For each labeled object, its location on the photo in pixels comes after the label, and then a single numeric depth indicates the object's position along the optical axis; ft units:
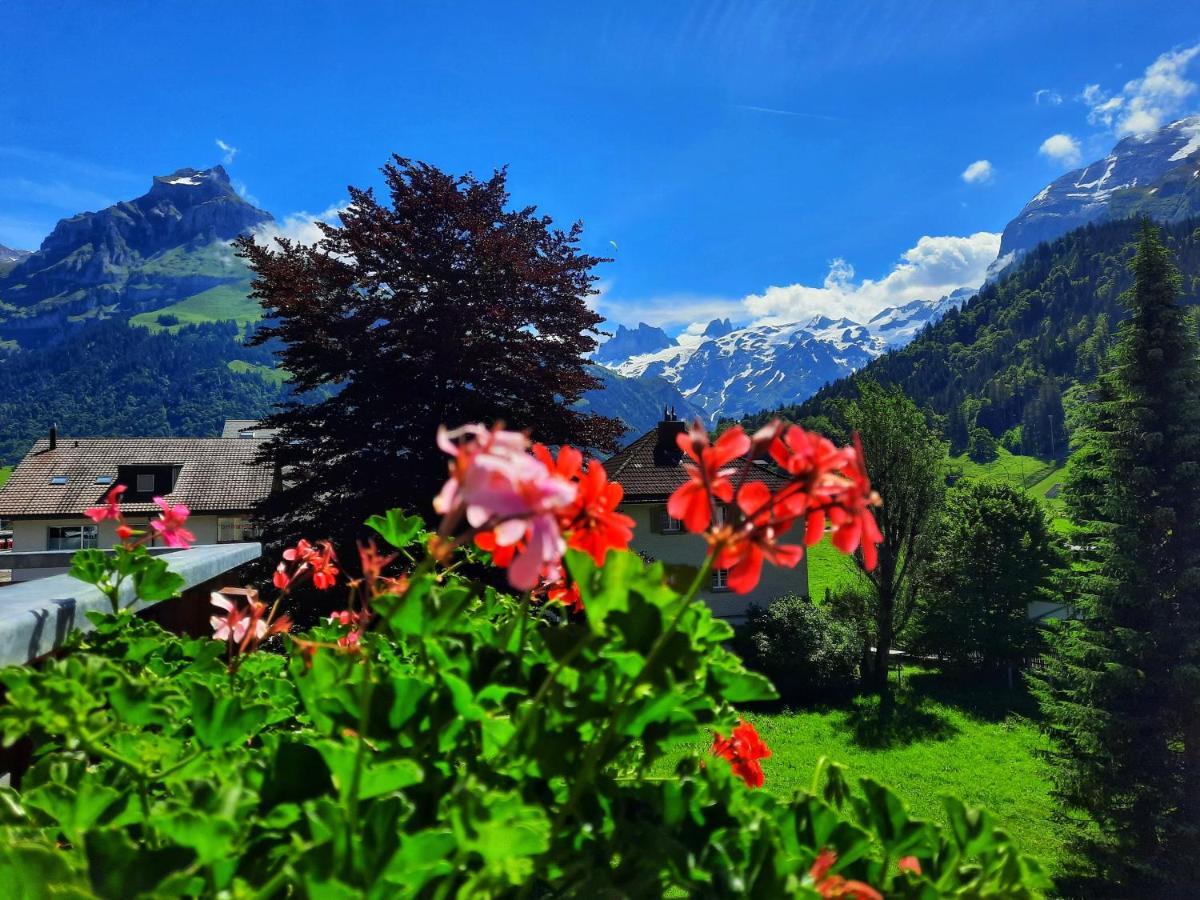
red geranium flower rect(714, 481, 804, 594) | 2.19
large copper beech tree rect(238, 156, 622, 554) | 31.19
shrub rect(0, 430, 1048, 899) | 1.69
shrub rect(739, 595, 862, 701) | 59.93
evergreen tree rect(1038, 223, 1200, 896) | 33.50
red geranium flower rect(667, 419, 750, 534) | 2.34
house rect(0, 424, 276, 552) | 93.56
